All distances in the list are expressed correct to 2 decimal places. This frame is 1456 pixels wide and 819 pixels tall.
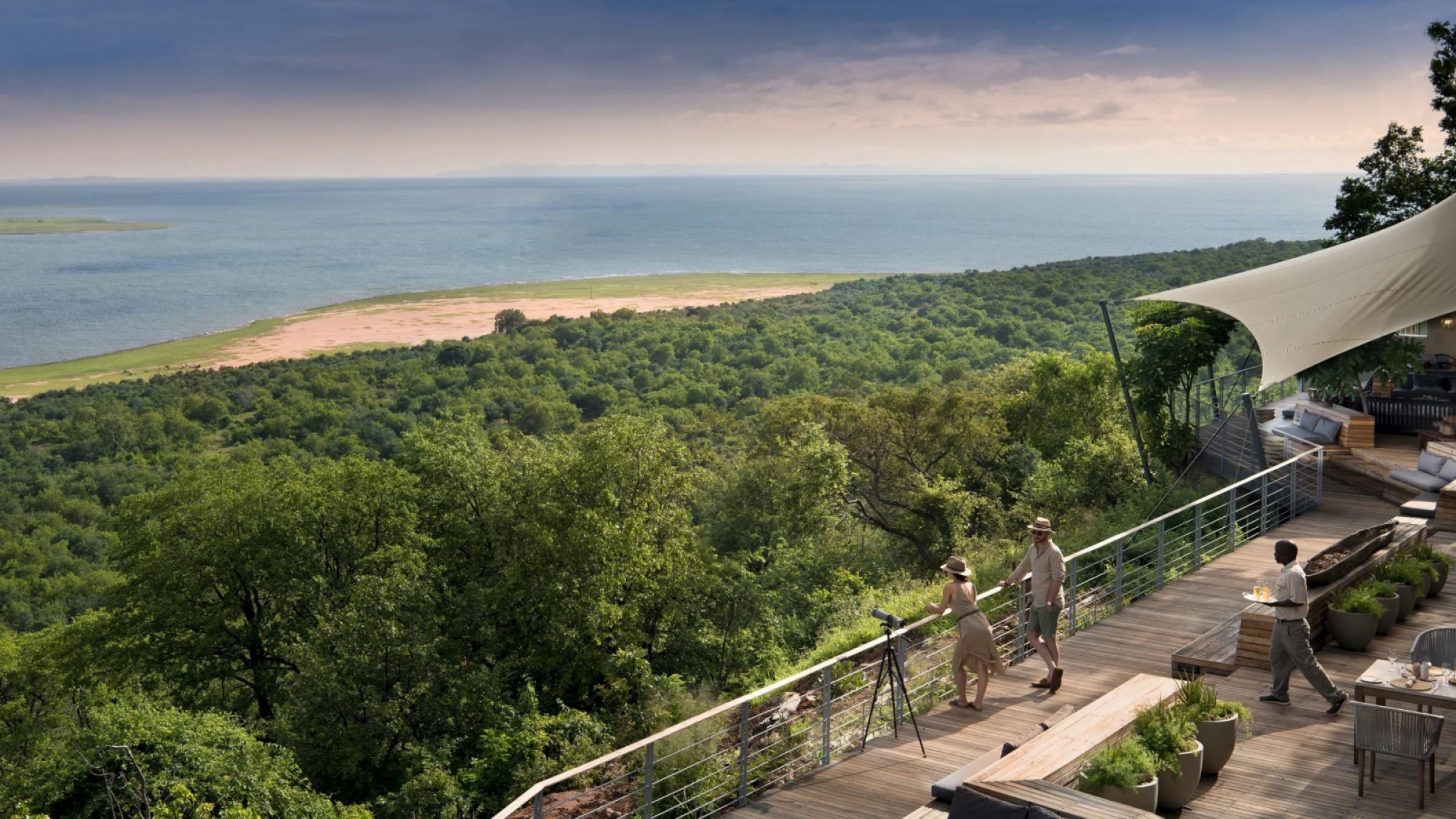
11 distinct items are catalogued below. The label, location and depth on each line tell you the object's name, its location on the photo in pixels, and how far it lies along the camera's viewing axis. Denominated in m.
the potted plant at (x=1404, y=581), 11.08
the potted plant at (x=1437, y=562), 11.79
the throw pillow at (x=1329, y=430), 17.94
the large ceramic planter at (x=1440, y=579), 11.79
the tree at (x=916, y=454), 31.23
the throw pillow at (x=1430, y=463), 15.75
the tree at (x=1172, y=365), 20.02
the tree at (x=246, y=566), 24.61
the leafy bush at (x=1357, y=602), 10.36
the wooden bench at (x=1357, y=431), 17.92
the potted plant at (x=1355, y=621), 10.34
